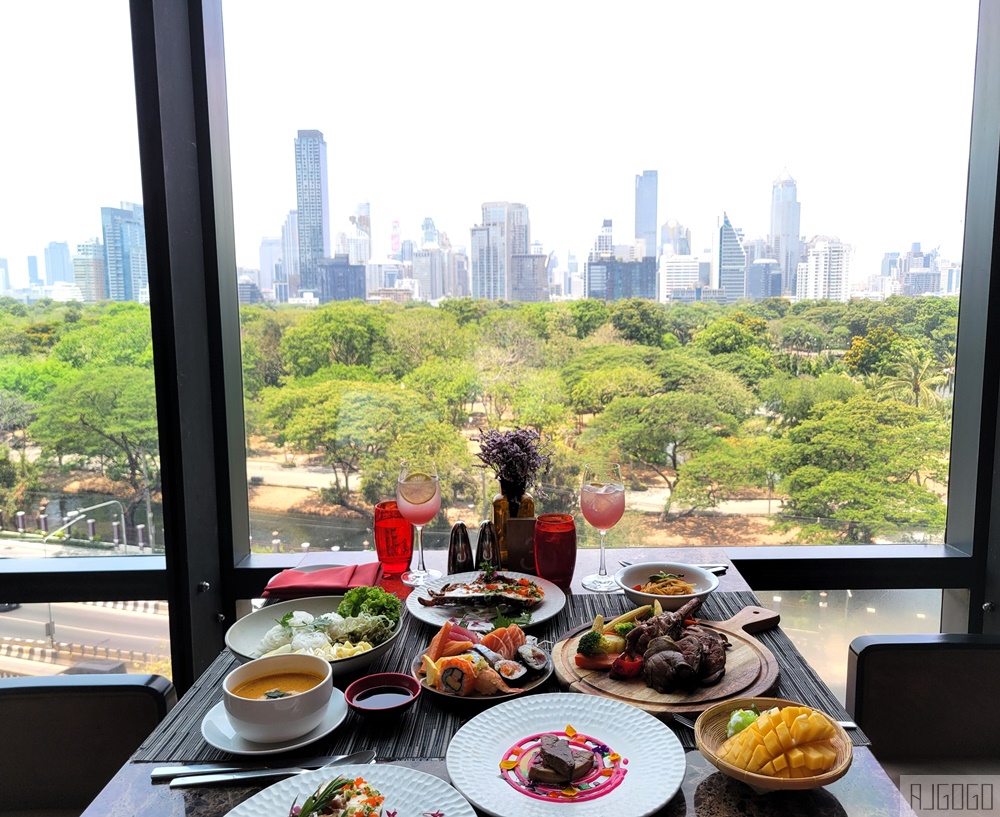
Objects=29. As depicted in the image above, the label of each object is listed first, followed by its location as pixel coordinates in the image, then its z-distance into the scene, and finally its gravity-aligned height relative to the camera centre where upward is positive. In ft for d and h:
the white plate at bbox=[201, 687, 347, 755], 3.34 -1.84
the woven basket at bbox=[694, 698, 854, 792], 2.89 -1.73
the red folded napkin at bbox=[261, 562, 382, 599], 5.22 -1.82
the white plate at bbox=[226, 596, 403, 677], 4.02 -1.82
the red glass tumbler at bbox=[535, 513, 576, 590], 5.29 -1.60
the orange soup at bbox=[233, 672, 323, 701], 3.54 -1.70
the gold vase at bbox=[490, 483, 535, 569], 5.75 -1.44
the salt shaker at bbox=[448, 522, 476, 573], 5.59 -1.70
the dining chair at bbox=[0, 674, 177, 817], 4.93 -2.65
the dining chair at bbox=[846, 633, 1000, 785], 5.40 -2.76
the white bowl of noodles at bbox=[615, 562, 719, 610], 4.78 -1.76
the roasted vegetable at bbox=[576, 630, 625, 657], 4.11 -1.75
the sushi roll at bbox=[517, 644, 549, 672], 4.05 -1.80
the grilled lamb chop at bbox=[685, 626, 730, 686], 3.89 -1.74
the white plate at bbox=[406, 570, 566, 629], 4.76 -1.83
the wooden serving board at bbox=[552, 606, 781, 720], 3.74 -1.86
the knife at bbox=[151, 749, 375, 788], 3.16 -1.87
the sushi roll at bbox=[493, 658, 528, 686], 3.93 -1.81
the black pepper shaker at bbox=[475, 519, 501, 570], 5.51 -1.63
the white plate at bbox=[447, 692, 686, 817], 2.92 -1.82
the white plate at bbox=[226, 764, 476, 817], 2.82 -1.78
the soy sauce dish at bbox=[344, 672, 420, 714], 3.60 -1.81
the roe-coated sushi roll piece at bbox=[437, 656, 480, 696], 3.77 -1.75
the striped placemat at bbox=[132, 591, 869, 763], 3.43 -1.91
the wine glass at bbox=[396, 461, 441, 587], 5.47 -1.28
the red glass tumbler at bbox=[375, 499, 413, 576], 5.74 -1.66
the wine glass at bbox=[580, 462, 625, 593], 5.41 -1.31
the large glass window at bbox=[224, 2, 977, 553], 6.97 +0.51
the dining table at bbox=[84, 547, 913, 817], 2.99 -1.90
